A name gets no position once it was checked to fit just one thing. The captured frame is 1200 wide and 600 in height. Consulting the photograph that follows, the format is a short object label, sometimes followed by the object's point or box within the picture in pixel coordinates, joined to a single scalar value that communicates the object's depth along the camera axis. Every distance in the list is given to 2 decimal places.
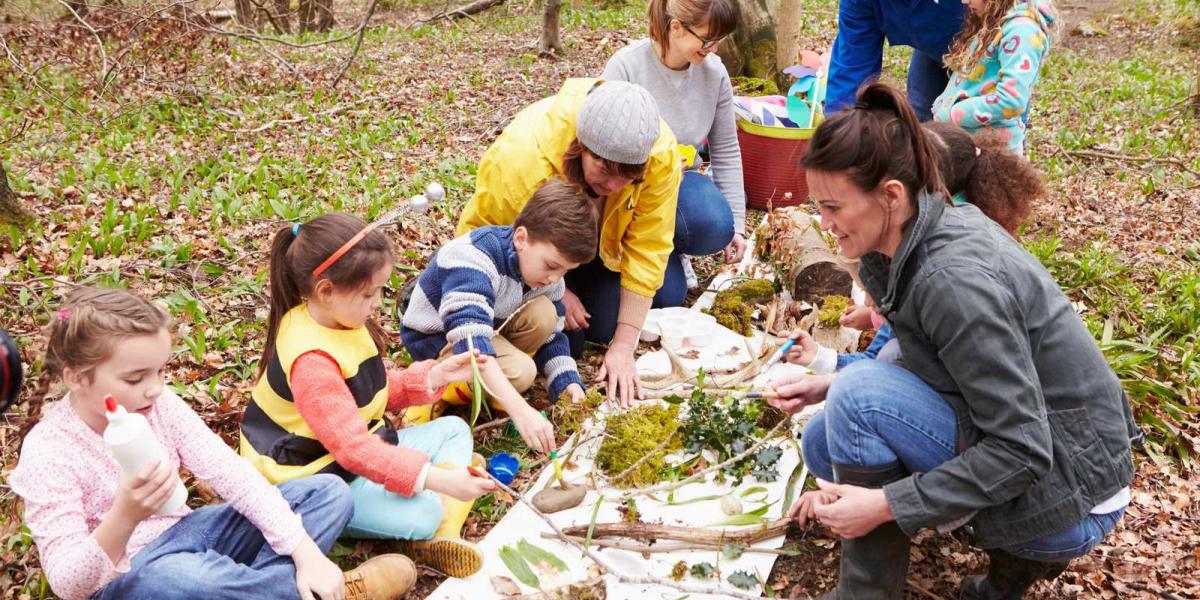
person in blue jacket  3.93
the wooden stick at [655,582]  2.08
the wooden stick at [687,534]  2.30
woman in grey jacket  1.65
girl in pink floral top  1.68
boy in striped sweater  2.56
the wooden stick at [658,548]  2.28
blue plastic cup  2.55
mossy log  3.65
